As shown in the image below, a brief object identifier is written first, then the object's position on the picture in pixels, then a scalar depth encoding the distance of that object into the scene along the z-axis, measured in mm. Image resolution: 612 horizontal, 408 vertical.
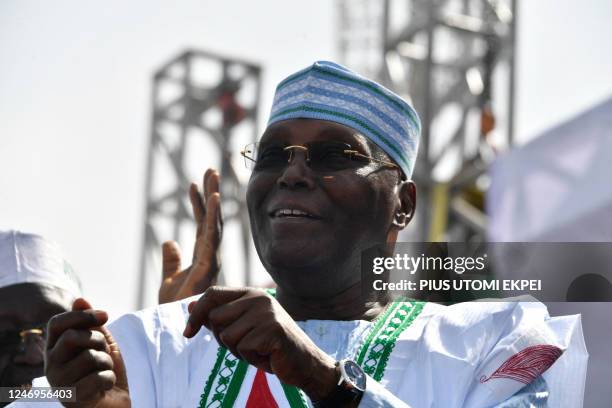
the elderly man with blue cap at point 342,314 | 5988
